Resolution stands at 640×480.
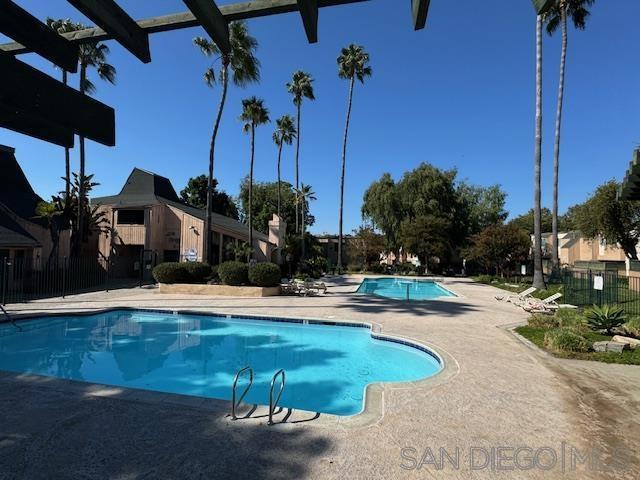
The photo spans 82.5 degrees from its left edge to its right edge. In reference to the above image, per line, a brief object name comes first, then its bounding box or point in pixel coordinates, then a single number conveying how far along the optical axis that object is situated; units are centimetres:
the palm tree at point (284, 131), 3844
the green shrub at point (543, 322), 1044
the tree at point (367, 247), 4100
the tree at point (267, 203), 4722
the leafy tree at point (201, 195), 5053
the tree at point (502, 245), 2655
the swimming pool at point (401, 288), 2248
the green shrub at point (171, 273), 1866
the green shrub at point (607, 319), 925
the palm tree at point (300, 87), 3541
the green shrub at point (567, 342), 771
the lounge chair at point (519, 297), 1650
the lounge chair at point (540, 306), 1297
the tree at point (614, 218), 2444
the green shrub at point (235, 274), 1798
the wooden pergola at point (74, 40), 158
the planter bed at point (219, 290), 1752
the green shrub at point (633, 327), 894
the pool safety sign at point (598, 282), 1173
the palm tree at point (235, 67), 2070
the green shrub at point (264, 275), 1753
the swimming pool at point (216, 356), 724
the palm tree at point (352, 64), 3488
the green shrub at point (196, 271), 1897
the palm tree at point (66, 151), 1839
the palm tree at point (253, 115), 2764
